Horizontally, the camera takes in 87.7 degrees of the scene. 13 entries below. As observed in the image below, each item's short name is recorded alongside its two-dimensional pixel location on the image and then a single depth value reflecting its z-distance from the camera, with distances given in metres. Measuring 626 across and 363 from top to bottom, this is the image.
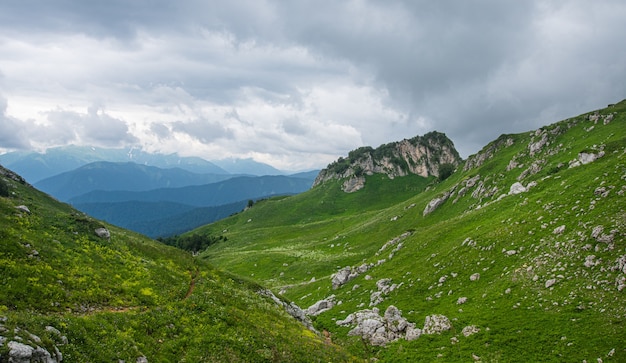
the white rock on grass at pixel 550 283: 33.41
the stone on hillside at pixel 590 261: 32.55
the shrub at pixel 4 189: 62.75
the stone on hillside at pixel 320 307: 53.53
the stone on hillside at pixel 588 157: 58.88
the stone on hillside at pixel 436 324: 35.19
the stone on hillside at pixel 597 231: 34.88
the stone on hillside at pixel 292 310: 43.47
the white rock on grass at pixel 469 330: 32.88
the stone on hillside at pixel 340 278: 62.50
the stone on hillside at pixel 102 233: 42.38
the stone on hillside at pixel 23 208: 38.34
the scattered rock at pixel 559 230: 39.36
